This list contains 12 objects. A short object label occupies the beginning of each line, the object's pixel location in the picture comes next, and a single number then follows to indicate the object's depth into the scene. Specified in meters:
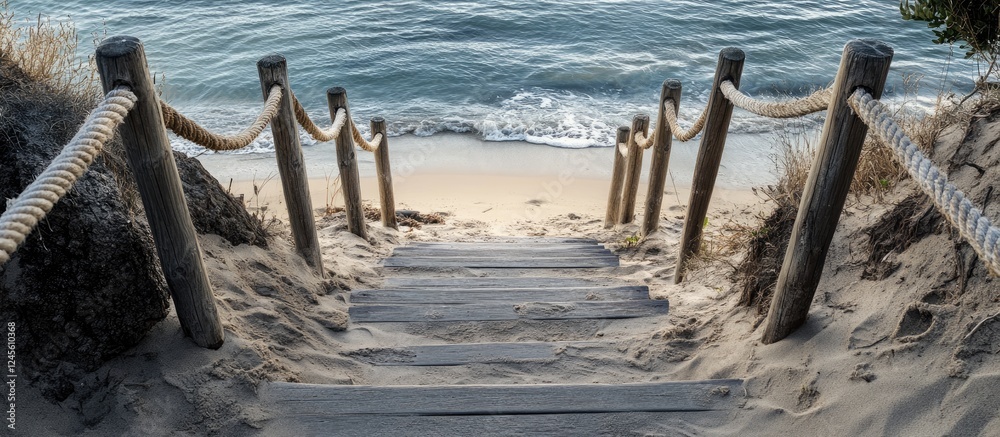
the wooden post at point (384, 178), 6.57
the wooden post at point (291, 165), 3.84
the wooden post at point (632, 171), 6.33
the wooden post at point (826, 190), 2.41
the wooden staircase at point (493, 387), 2.54
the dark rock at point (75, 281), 2.49
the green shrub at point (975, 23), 3.60
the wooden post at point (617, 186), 7.18
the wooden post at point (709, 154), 3.91
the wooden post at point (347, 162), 5.31
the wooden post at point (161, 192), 2.28
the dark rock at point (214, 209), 3.80
